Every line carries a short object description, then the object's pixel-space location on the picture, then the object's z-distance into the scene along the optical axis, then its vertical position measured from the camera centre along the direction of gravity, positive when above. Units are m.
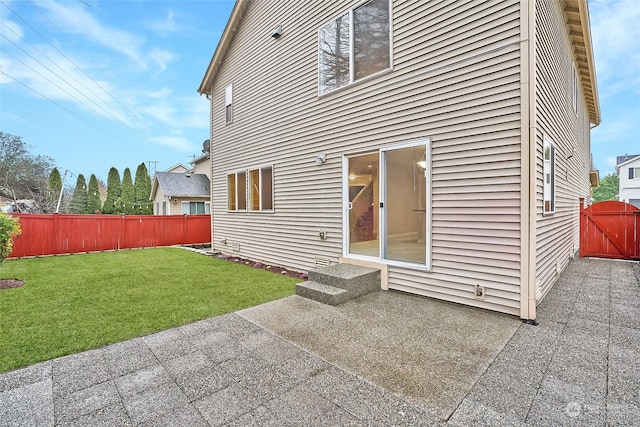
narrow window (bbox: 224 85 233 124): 8.91 +3.18
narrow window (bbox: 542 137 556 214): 4.32 +0.50
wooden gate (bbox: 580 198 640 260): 7.20 -0.55
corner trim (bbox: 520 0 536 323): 3.43 +0.52
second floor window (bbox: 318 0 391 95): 4.96 +2.92
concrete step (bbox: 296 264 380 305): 4.29 -1.14
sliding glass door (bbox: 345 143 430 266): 4.70 +0.12
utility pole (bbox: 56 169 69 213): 23.05 +2.84
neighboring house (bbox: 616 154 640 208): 26.94 +2.48
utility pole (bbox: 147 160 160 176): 42.89 +6.95
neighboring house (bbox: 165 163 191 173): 27.34 +3.96
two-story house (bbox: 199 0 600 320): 3.63 +1.11
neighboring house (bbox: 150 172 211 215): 18.55 +1.13
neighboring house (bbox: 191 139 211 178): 20.54 +3.41
